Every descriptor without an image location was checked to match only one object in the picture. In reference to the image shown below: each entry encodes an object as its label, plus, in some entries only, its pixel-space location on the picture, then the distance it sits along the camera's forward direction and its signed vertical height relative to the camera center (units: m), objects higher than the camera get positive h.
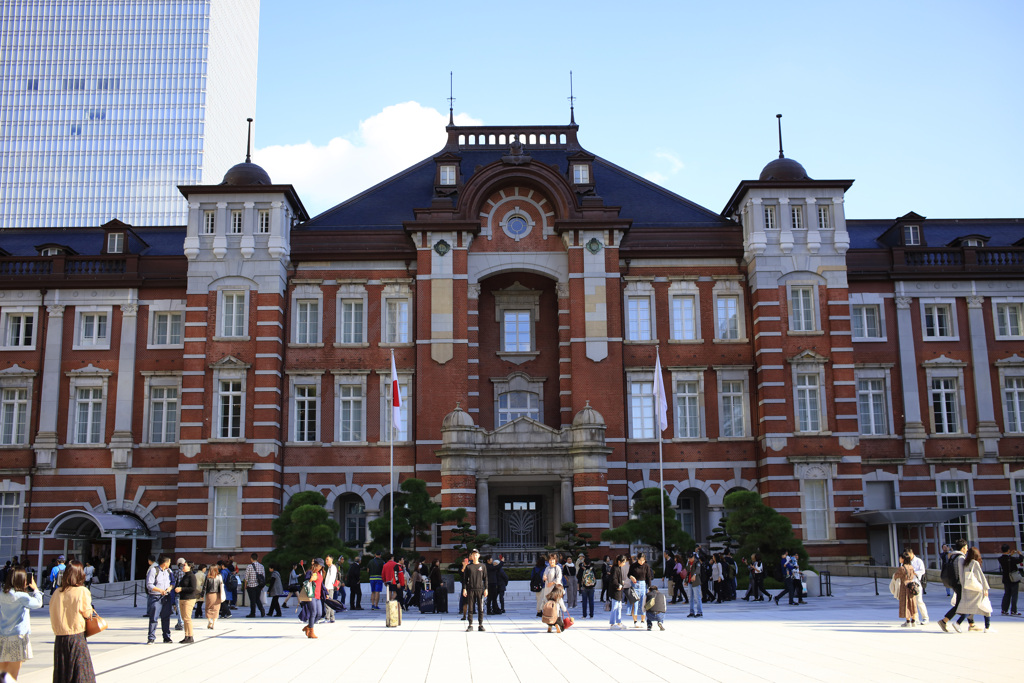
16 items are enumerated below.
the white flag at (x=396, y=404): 34.97 +3.60
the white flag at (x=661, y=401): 35.00 +3.56
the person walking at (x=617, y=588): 21.67 -1.75
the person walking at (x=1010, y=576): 22.94 -1.70
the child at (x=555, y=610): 20.25 -2.04
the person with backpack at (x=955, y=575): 19.45 -1.43
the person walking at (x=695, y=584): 24.34 -1.89
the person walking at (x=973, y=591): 19.14 -1.70
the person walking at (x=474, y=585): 21.16 -1.60
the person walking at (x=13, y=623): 11.93 -1.25
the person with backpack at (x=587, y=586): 23.92 -1.87
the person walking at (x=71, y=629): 11.47 -1.30
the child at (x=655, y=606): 21.27 -2.10
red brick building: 37.84 +5.57
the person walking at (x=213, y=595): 22.39 -1.81
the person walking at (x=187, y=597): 19.81 -1.66
